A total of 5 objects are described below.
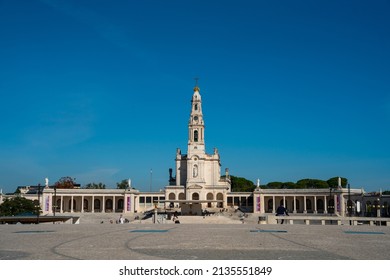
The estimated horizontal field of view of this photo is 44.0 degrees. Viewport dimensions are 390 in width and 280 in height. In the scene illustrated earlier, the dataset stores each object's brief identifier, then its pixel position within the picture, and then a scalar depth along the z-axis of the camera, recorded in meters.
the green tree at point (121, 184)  132.85
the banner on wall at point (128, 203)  95.62
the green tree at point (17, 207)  75.12
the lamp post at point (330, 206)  91.19
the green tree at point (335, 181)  137.62
